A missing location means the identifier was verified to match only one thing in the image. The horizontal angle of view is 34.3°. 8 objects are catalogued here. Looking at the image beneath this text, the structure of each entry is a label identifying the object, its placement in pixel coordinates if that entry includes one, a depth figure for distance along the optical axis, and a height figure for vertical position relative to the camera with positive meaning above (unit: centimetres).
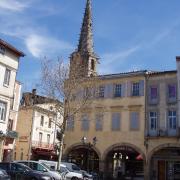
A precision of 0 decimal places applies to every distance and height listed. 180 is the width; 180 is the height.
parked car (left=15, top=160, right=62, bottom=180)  1841 -77
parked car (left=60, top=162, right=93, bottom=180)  2188 -100
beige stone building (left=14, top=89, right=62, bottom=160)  3891 +295
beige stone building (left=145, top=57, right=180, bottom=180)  2830 +334
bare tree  2216 +517
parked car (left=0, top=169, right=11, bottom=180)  1427 -108
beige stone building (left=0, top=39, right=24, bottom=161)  2422 +559
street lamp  3124 +161
